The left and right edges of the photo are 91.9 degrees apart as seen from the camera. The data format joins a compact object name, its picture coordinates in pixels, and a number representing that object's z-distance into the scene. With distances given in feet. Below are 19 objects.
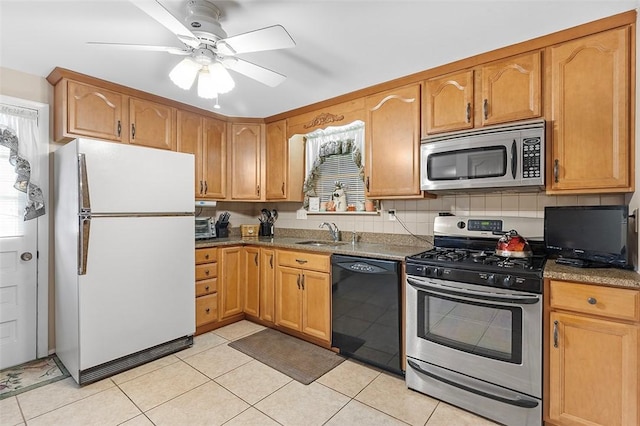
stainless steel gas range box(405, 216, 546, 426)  5.82
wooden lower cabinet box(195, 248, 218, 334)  10.10
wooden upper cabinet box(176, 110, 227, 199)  10.81
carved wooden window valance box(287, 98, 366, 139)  9.80
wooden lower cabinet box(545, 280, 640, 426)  5.09
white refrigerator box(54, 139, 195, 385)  7.33
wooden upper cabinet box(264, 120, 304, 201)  11.78
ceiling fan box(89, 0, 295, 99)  5.01
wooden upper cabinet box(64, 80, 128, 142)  8.23
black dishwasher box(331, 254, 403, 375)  7.64
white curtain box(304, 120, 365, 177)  10.75
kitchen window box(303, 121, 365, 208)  10.91
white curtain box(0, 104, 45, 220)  8.04
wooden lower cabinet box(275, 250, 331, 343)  9.11
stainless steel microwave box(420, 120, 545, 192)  6.75
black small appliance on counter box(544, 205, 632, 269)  5.68
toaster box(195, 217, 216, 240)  11.11
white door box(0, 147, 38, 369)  8.05
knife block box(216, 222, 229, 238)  12.29
